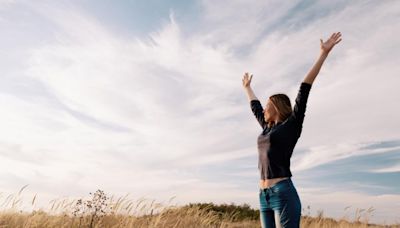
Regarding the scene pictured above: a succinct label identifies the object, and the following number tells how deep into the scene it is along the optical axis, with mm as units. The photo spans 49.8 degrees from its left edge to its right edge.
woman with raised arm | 4543
